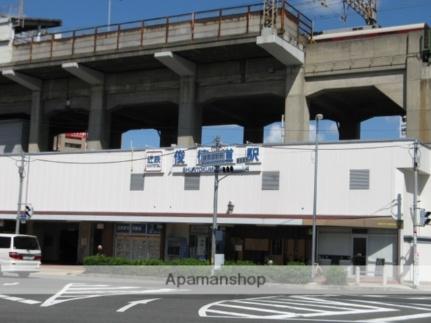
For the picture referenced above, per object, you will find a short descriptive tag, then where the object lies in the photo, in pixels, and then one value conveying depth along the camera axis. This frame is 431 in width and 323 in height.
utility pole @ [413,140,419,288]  32.42
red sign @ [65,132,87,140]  137.01
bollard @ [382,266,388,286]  32.19
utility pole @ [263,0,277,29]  40.69
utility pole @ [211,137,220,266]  32.84
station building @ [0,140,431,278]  35.31
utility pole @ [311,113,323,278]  33.17
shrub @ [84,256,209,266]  34.59
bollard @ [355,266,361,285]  32.02
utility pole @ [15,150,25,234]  43.48
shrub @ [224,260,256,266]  34.03
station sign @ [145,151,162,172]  40.72
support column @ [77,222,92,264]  44.28
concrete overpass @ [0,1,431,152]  40.91
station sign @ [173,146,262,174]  37.66
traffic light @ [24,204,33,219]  43.66
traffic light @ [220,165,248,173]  38.22
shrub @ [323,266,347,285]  30.74
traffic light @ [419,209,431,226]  34.38
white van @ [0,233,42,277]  29.72
